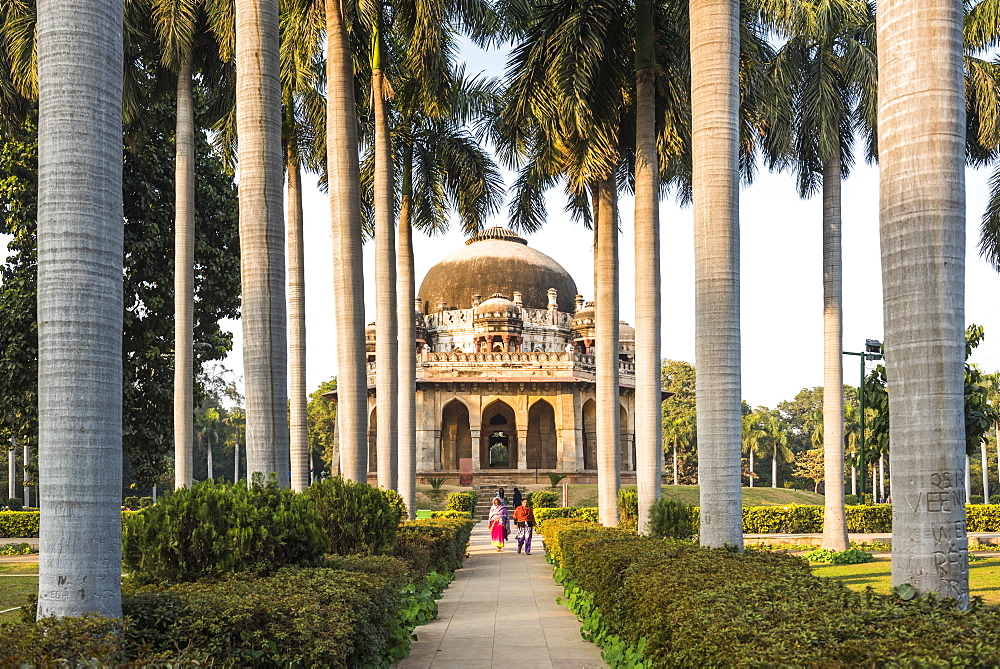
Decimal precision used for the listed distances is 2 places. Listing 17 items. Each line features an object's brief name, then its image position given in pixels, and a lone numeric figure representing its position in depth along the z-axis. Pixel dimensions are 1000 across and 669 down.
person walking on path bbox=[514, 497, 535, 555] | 25.31
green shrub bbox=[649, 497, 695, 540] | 15.95
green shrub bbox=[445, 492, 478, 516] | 37.25
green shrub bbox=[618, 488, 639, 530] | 19.10
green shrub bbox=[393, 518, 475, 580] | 14.36
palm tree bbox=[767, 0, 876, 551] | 20.25
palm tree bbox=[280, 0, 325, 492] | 17.53
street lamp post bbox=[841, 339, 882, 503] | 26.98
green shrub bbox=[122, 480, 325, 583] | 8.16
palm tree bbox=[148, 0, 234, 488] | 20.33
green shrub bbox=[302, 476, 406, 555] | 12.67
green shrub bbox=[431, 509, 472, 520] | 28.47
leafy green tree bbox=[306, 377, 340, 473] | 70.12
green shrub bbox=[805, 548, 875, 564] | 20.58
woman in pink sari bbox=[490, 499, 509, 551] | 26.38
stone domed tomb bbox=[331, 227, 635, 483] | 47.62
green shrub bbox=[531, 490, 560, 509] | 36.96
